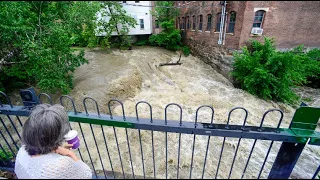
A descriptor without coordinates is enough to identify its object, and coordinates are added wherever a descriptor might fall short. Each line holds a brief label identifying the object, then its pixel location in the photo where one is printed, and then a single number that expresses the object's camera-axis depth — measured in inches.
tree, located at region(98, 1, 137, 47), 499.0
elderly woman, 44.9
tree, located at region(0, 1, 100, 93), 157.4
